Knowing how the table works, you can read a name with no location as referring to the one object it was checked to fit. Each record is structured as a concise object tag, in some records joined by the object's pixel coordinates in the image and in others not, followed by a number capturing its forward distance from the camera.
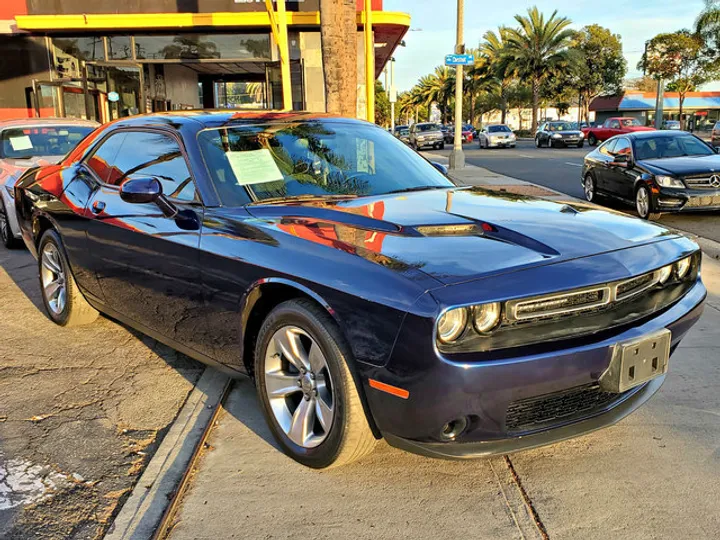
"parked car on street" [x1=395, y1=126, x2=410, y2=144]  45.53
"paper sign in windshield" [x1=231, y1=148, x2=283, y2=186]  3.54
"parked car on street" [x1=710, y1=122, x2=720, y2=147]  29.78
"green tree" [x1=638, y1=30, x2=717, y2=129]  48.09
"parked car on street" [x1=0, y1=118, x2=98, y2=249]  7.95
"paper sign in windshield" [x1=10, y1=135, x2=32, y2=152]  8.48
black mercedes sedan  9.55
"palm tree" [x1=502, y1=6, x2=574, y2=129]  48.38
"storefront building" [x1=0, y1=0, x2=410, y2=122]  15.96
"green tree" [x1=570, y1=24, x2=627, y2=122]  59.12
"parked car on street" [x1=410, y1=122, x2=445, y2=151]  39.56
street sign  17.42
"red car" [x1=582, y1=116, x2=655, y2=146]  33.54
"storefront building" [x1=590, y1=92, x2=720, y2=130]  60.56
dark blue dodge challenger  2.37
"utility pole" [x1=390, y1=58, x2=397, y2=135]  39.51
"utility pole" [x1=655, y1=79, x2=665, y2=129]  40.03
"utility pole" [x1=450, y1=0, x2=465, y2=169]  19.02
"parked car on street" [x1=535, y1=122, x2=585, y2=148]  35.31
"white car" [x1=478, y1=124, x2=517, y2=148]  38.12
